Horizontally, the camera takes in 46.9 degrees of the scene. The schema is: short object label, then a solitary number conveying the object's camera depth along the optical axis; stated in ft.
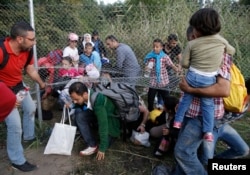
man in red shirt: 10.29
